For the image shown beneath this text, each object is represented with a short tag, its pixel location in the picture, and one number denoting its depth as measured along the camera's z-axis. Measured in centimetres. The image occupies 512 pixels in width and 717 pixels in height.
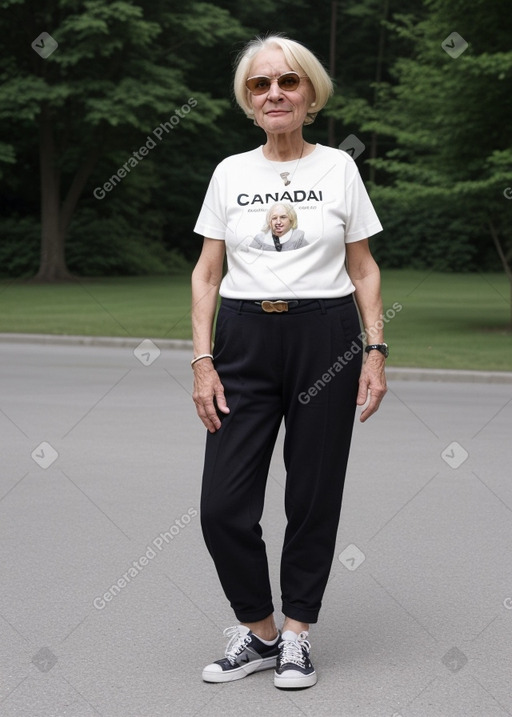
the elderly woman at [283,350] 388
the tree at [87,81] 3469
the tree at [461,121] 1972
